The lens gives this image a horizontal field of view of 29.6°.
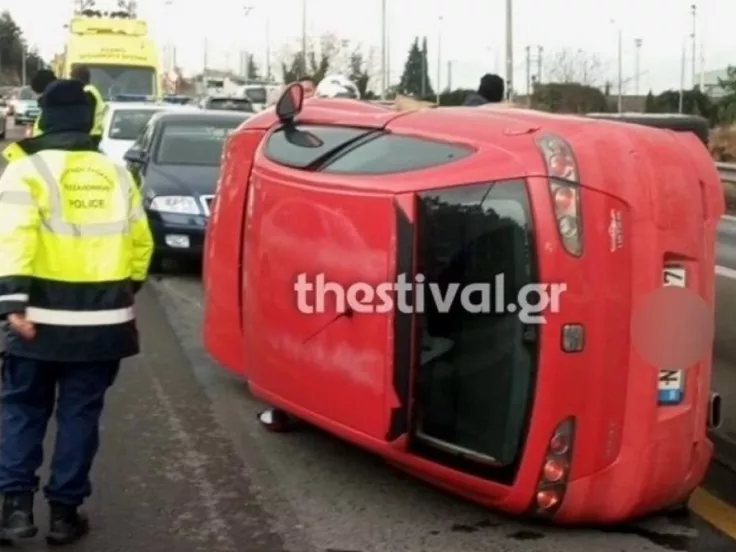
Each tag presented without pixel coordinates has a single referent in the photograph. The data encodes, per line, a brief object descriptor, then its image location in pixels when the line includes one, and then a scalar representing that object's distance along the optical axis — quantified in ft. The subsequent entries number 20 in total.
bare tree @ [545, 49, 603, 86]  233.35
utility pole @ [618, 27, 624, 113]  180.04
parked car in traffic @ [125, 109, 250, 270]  42.32
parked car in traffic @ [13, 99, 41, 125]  177.09
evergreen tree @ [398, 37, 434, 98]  271.49
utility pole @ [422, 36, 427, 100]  242.00
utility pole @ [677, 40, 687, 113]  154.30
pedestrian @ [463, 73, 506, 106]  35.63
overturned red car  16.16
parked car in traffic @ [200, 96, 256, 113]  107.72
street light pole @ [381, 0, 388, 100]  171.00
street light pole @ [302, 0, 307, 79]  204.03
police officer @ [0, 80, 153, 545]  16.66
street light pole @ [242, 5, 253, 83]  310.80
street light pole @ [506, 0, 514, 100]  115.65
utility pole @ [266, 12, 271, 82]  278.05
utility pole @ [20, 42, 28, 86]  374.84
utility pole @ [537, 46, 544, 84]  215.51
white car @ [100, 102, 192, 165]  63.72
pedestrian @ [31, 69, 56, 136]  41.42
